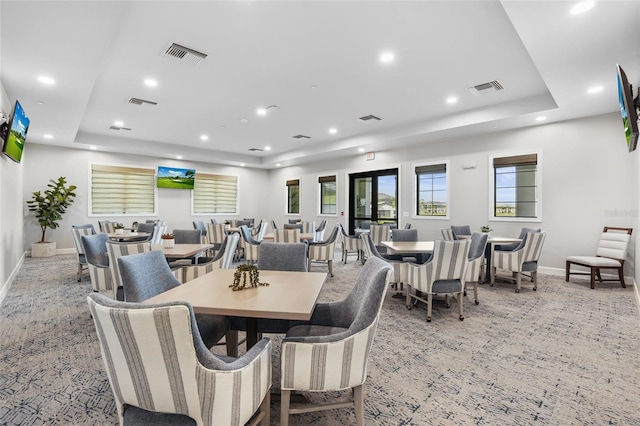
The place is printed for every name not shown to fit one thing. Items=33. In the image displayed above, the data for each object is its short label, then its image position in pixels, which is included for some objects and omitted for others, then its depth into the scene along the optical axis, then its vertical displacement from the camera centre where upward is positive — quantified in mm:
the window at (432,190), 7246 +503
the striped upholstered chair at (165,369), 993 -571
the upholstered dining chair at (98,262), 3539 -640
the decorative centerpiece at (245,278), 1963 -441
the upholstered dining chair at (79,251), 5064 -701
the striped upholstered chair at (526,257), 4598 -709
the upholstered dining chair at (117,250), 3250 -440
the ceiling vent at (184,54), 3606 +1915
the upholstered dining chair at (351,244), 6973 -763
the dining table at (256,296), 1514 -500
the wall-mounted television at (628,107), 2844 +1025
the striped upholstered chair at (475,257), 3635 -563
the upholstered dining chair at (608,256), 4648 -715
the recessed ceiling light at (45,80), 3854 +1674
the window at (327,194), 9842 +541
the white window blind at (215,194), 10406 +564
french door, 8367 +370
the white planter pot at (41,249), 7461 -985
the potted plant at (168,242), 3959 -414
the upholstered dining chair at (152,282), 1899 -483
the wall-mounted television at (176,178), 9492 +1035
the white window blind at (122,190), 8570 +573
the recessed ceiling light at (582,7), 2531 +1726
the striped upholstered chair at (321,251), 5656 -754
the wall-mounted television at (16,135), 3933 +1049
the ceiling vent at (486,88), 4651 +1931
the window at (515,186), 5992 +505
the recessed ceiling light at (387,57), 3756 +1930
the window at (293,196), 11062 +531
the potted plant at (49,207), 7461 +68
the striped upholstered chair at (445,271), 3273 -656
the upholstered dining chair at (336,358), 1442 -704
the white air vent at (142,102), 5328 +1918
